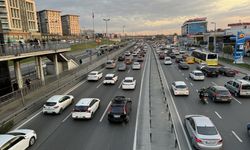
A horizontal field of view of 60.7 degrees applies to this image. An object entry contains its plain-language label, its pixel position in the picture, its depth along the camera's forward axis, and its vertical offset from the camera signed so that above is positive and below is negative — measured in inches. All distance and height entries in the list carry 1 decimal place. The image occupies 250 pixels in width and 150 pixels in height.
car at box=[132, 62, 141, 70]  1711.4 -175.6
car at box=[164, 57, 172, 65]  1979.6 -169.7
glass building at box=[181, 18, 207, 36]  7150.6 +585.4
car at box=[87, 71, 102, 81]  1304.1 -183.3
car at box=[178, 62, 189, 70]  1691.7 -182.7
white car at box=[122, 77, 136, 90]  1058.1 -193.1
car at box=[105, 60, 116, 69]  1846.9 -162.7
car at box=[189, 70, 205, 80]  1245.1 -192.4
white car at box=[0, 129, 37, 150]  470.0 -209.6
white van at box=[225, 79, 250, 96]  877.2 -193.7
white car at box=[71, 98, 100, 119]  674.8 -202.7
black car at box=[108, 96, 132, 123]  640.4 -202.6
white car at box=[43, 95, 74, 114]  730.8 -199.7
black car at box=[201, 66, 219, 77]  1361.2 -188.8
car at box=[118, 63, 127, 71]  1672.0 -179.1
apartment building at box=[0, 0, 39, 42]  3560.5 +572.7
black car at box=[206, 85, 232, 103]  815.1 -201.8
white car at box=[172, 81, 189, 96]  919.0 -197.7
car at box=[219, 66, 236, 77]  1359.5 -195.8
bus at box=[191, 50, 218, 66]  1817.2 -136.3
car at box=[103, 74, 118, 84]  1185.4 -189.0
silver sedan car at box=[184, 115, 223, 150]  469.4 -208.2
